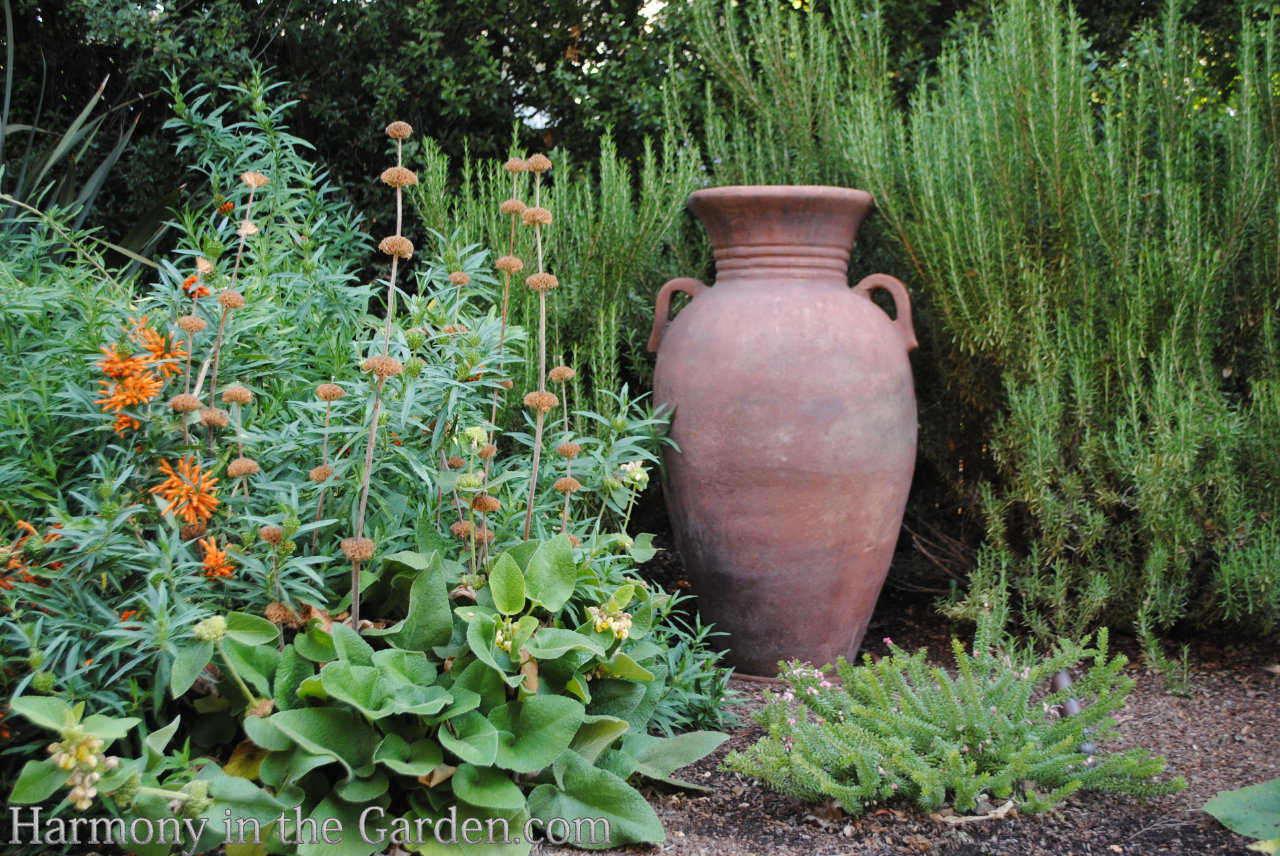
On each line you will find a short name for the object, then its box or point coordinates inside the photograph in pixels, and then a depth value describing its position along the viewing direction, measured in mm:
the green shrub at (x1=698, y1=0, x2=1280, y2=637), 2635
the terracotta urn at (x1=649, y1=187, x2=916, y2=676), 2588
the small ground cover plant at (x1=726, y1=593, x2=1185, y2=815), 1717
